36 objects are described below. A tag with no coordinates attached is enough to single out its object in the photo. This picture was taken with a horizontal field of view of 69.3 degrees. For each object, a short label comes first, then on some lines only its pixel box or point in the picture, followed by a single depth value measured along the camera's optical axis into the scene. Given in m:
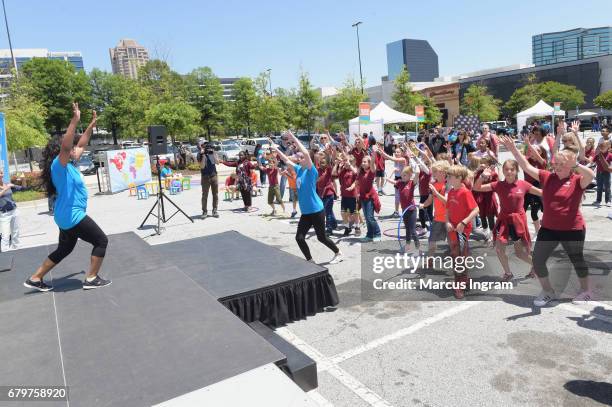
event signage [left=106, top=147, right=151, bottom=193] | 19.19
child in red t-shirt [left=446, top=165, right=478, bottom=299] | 5.42
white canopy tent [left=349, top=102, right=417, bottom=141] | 25.11
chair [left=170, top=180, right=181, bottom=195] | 18.09
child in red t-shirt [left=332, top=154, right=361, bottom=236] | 8.88
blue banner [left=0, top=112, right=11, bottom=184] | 10.70
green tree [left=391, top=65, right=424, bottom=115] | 48.66
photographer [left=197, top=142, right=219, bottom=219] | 11.66
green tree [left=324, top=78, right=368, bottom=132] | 48.88
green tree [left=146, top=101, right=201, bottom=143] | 28.12
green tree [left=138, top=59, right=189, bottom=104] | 42.09
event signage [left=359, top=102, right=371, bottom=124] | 24.02
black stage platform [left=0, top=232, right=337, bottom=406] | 3.16
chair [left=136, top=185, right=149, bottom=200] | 17.20
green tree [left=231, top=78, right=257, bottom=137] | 52.05
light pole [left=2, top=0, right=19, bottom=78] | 34.53
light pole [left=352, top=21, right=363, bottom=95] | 50.75
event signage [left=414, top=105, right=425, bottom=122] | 26.01
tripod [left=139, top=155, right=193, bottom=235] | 10.59
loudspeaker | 10.91
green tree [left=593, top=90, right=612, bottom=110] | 61.78
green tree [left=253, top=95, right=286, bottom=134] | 46.56
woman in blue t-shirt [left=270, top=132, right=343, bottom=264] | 6.55
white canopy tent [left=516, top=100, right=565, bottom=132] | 29.08
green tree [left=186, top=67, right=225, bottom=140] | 47.62
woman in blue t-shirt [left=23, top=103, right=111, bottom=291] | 4.76
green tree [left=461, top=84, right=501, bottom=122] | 58.84
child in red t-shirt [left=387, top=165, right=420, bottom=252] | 7.20
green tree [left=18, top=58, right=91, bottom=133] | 56.84
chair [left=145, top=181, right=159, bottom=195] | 18.46
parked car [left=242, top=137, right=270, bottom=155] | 34.77
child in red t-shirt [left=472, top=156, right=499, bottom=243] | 7.18
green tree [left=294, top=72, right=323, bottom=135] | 45.88
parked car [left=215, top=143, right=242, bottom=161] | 30.46
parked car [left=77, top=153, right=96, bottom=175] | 29.58
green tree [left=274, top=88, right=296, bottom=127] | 48.17
